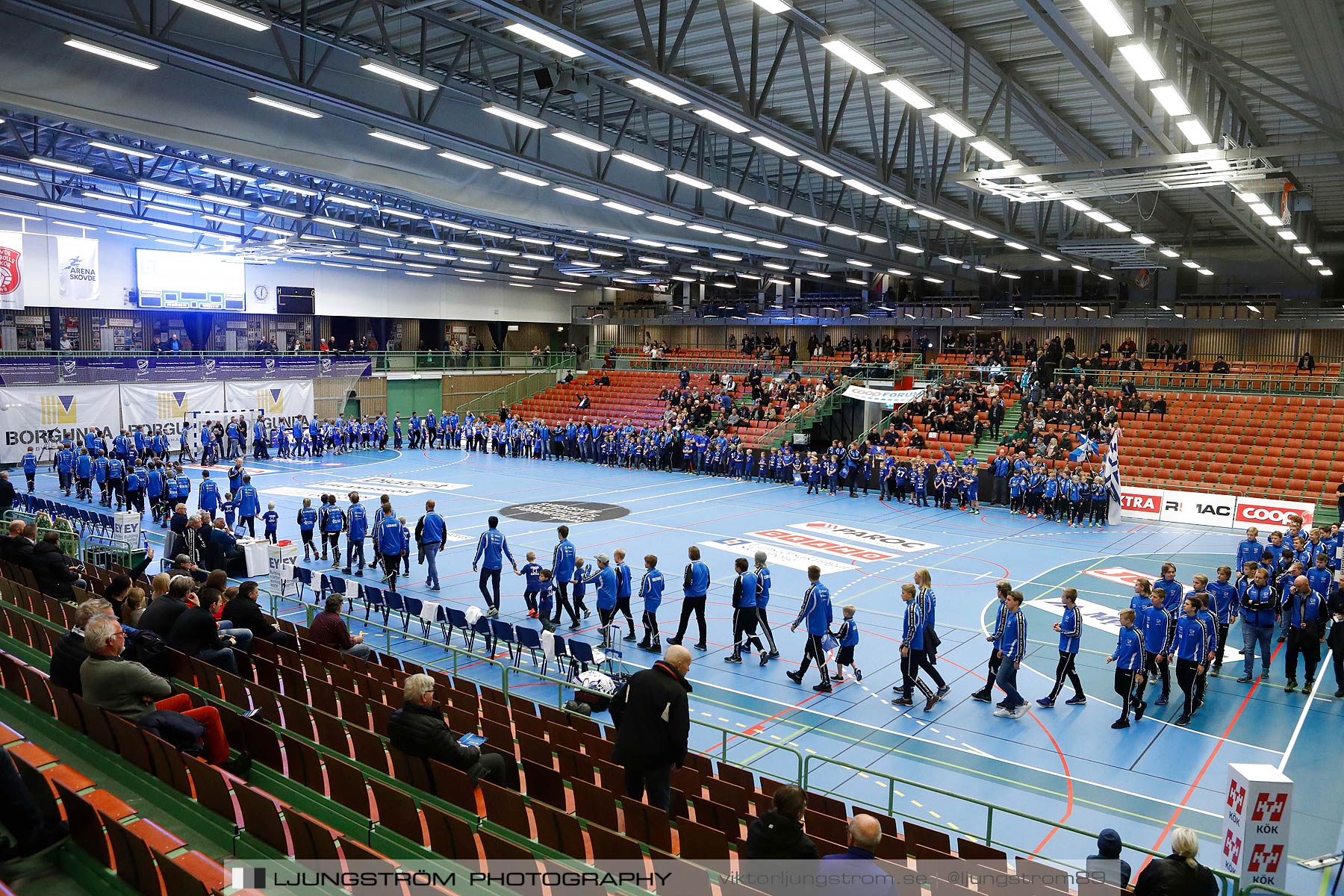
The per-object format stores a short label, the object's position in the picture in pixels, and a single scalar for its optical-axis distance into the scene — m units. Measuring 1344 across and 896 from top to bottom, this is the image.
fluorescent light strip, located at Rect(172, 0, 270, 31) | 10.80
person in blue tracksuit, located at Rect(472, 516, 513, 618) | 15.62
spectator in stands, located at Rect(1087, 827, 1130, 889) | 5.81
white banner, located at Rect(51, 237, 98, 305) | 35.97
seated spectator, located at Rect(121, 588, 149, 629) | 9.00
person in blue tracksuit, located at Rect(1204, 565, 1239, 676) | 13.23
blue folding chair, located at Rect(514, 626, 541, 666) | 12.38
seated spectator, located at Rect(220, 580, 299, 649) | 9.81
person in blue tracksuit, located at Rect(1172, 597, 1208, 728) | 11.35
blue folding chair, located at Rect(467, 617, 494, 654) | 13.23
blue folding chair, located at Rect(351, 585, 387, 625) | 14.66
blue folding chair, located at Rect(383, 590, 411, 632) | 14.11
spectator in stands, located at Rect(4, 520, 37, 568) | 12.33
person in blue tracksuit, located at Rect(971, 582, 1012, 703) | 11.60
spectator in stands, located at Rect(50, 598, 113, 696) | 6.92
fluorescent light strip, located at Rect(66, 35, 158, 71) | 12.07
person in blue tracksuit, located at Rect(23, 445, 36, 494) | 28.25
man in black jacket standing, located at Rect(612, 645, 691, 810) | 6.30
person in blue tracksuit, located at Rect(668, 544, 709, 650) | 13.91
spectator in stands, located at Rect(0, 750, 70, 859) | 4.63
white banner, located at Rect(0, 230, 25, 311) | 33.50
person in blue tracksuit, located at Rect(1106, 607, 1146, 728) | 11.40
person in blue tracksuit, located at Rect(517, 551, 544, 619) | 15.23
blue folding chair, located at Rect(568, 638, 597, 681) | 11.89
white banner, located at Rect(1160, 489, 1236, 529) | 25.80
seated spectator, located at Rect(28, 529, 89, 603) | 11.51
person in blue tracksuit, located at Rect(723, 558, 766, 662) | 13.49
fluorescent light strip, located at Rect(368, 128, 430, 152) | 16.91
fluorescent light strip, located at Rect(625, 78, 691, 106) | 12.86
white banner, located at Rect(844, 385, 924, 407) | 34.78
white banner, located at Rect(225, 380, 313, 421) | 41.06
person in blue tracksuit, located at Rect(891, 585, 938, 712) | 11.81
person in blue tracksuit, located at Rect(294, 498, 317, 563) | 19.12
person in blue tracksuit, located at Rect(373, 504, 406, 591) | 17.28
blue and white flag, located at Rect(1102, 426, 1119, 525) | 26.28
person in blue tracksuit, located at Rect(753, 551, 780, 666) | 13.53
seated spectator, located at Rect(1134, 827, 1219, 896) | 5.41
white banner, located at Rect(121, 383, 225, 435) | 37.16
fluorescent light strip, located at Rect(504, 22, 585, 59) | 11.09
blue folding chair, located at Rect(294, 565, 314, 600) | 15.84
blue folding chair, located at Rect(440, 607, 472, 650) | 13.41
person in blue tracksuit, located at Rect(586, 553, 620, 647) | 13.91
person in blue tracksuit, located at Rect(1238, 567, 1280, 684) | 12.88
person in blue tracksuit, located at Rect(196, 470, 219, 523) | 21.69
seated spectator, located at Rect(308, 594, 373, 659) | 10.21
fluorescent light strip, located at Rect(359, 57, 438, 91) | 12.91
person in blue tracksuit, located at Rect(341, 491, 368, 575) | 18.47
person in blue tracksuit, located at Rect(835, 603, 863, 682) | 12.40
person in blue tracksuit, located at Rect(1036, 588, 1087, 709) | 11.78
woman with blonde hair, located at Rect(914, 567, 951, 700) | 11.84
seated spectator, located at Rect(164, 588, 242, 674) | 8.37
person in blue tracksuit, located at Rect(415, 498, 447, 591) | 17.28
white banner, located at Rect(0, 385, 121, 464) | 33.50
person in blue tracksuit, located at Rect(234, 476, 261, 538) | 21.31
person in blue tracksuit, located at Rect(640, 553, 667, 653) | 14.03
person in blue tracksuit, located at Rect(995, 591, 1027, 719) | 11.60
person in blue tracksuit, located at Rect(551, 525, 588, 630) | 15.16
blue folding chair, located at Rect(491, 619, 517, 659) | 12.81
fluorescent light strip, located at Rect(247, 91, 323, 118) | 14.65
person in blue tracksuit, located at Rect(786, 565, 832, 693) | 12.48
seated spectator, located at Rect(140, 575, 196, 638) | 8.54
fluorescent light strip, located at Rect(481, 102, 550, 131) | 14.75
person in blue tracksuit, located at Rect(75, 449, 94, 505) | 26.89
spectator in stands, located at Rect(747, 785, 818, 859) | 4.95
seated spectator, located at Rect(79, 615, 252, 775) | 6.35
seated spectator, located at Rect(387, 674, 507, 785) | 6.36
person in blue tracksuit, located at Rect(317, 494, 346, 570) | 19.16
